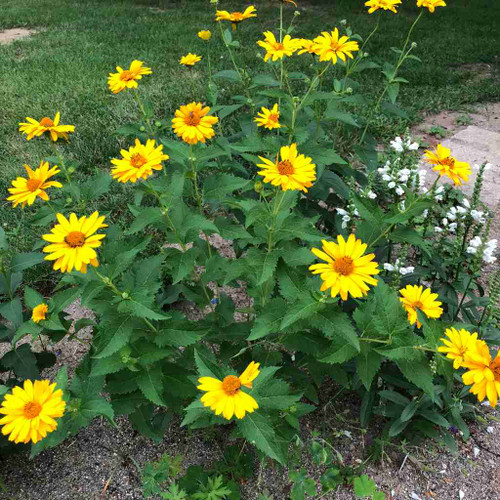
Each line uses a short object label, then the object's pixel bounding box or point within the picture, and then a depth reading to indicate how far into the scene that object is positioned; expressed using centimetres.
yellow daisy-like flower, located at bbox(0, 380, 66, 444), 50
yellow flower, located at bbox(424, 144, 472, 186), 60
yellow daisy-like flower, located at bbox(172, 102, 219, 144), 62
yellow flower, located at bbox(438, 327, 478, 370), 51
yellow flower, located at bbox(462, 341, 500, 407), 49
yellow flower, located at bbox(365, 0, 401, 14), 81
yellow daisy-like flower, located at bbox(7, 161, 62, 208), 60
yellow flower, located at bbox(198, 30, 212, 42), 94
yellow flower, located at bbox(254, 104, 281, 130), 69
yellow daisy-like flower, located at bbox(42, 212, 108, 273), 49
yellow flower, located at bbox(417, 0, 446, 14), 82
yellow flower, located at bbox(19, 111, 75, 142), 66
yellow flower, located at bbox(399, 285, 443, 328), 58
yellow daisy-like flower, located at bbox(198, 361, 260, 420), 49
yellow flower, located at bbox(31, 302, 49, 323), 61
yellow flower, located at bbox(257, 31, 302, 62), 75
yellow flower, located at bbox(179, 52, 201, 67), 88
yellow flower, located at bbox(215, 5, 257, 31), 84
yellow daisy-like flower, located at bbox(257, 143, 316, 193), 55
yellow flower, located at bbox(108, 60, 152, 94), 72
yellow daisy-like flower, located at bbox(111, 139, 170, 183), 56
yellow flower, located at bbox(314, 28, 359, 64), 74
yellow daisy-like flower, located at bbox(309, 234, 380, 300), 49
